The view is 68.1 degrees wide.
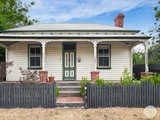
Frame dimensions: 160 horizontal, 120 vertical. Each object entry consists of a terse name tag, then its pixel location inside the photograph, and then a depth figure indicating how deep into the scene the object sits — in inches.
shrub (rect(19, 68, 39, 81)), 241.0
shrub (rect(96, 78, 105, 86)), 234.3
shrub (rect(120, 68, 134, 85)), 237.8
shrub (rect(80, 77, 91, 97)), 267.8
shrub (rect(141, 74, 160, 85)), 236.9
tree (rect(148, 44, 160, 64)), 703.8
